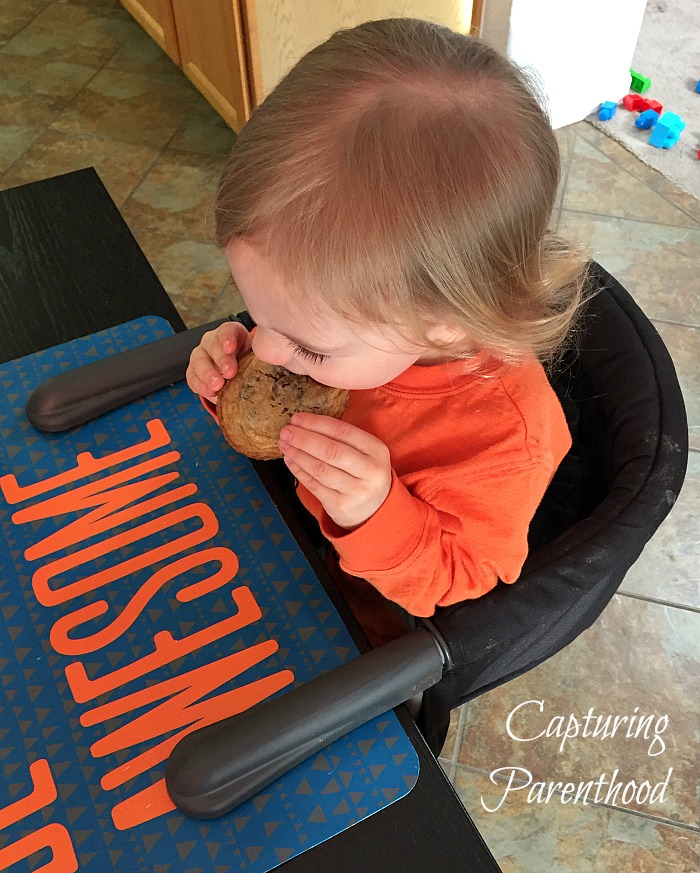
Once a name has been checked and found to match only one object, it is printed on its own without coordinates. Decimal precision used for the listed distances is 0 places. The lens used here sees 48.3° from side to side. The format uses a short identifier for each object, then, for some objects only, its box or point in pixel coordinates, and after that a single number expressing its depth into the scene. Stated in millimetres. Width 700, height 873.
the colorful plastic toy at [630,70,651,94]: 2283
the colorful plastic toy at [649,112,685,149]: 2150
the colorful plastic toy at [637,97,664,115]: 2227
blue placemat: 560
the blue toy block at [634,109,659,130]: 2193
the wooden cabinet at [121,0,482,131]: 1829
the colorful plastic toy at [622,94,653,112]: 2246
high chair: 555
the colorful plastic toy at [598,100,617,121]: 2225
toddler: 541
